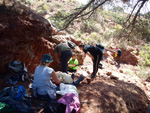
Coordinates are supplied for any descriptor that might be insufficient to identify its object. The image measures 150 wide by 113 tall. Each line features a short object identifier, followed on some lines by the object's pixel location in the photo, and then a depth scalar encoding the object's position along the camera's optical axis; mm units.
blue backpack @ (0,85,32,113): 2170
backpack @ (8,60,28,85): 3277
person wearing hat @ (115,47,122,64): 11492
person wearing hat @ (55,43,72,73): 4262
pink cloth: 2114
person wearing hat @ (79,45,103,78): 4613
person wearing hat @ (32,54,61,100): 2555
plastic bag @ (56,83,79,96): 2621
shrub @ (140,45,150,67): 10043
